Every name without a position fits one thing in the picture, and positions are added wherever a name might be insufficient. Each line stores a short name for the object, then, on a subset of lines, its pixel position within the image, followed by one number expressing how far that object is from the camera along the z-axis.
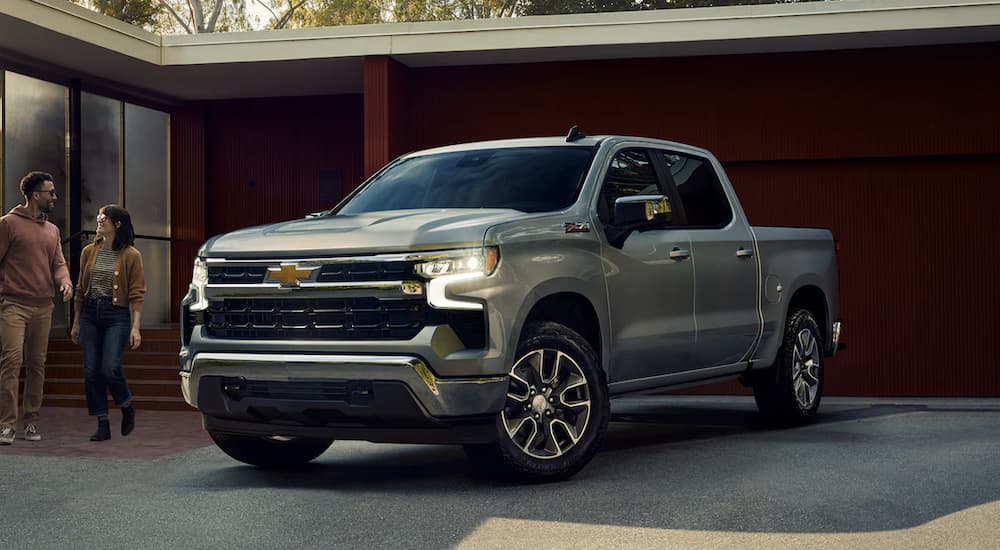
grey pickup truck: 7.06
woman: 10.36
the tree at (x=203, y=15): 47.00
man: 10.12
